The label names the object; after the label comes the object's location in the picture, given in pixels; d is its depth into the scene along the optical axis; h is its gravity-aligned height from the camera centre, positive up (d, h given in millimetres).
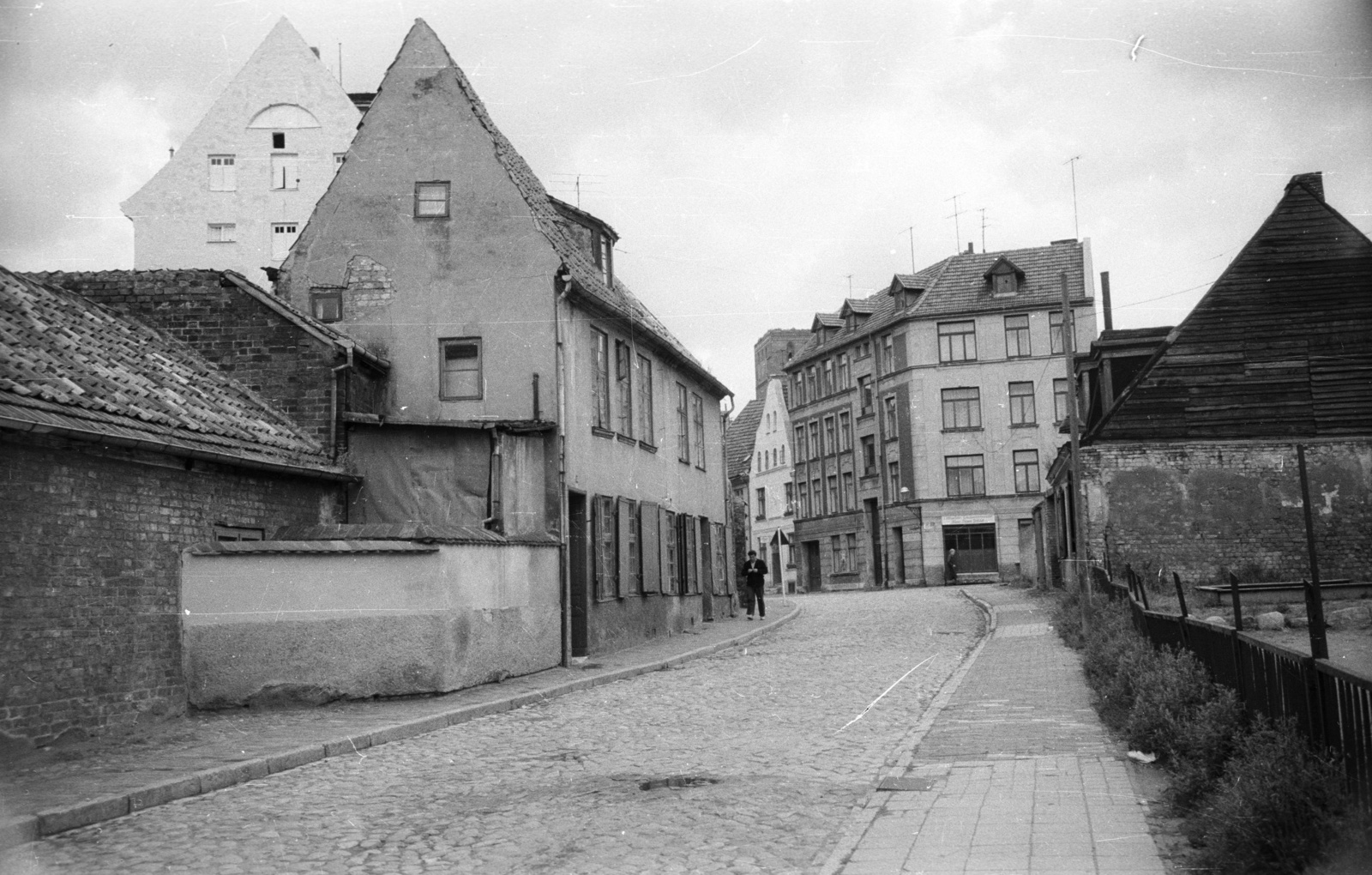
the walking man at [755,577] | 32750 +59
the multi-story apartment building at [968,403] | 60844 +7782
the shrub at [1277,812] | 5172 -1005
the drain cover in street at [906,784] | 8688 -1353
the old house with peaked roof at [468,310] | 20141 +4418
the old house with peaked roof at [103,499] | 11562 +1025
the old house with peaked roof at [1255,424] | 28234 +2977
